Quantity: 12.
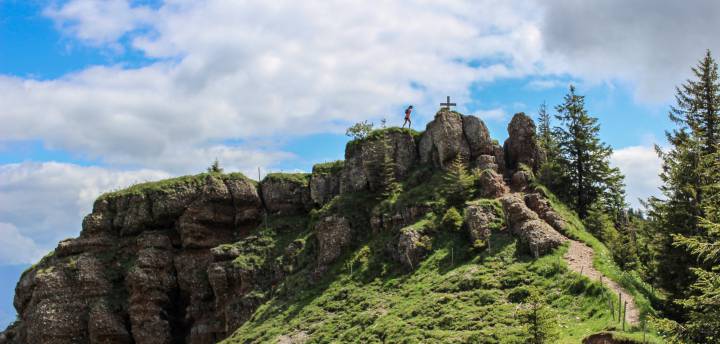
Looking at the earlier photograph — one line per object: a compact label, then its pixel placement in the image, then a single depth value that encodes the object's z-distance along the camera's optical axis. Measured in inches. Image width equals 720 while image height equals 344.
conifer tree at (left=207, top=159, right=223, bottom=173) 2965.1
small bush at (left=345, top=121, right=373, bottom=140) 2780.5
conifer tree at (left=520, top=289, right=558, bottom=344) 1285.7
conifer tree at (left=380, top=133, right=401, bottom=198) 2486.5
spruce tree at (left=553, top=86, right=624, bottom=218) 2396.7
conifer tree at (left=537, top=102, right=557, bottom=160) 2581.2
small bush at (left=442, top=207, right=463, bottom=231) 2165.4
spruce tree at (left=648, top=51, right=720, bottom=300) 1589.6
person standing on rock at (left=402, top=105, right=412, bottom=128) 2709.2
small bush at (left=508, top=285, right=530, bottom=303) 1689.2
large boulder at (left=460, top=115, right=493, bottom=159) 2460.6
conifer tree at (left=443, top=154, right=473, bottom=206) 2292.1
